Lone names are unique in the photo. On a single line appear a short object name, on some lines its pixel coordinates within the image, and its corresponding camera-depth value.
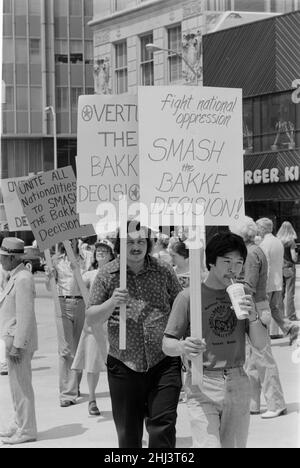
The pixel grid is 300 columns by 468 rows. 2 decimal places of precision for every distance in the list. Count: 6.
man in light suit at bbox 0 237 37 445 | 7.04
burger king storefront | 35.31
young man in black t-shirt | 4.70
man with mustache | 5.26
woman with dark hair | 8.44
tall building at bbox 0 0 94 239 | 55.12
